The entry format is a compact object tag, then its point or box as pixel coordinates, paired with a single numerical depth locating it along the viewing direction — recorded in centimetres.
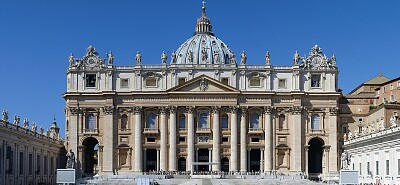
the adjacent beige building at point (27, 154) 8062
